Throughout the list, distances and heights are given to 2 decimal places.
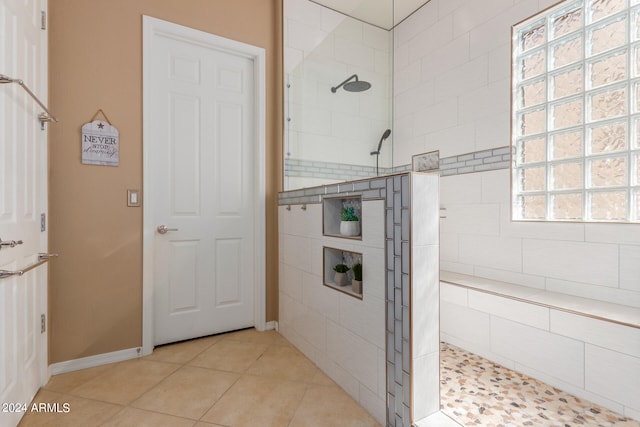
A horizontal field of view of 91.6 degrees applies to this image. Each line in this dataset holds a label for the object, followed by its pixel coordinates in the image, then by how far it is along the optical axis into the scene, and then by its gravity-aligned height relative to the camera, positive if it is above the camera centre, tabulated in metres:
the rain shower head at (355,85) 1.97 +0.81
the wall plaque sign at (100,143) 1.95 +0.42
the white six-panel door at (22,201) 1.28 +0.04
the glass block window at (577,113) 1.73 +0.61
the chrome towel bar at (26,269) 1.20 -0.25
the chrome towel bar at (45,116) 1.46 +0.51
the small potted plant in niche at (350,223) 1.73 -0.07
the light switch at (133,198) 2.09 +0.08
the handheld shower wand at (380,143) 1.90 +0.42
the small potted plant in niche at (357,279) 1.67 -0.37
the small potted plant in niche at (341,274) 1.86 -0.38
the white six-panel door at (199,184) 2.24 +0.20
